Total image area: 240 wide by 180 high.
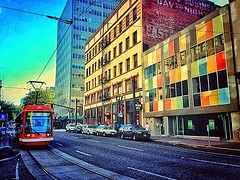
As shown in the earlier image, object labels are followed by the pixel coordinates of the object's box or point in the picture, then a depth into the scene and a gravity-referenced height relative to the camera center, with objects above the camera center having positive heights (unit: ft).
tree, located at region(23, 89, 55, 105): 258.78 +28.46
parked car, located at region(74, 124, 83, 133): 142.13 -5.43
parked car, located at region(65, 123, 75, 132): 151.70 -4.87
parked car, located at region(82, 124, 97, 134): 117.04 -4.82
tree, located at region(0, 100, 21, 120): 175.37 +10.56
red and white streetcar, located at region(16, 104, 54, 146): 50.67 -1.13
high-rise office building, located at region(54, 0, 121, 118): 277.44 +92.21
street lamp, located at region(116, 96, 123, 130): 126.82 +8.80
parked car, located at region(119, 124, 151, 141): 79.83 -4.71
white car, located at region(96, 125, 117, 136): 101.14 -5.06
